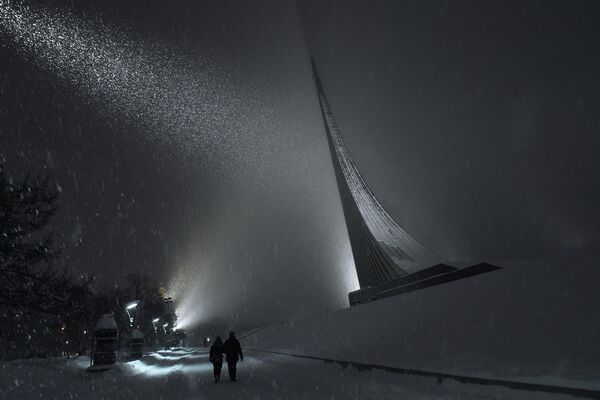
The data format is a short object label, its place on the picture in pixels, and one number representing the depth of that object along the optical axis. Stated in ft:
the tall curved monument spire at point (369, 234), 100.78
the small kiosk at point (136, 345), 66.64
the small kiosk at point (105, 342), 39.37
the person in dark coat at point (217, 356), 32.35
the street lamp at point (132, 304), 59.18
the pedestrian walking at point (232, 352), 31.86
